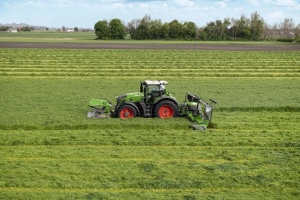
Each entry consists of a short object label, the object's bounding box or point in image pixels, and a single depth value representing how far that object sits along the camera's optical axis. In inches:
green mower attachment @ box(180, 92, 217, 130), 665.0
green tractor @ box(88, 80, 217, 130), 702.5
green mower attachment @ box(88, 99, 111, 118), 718.5
